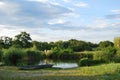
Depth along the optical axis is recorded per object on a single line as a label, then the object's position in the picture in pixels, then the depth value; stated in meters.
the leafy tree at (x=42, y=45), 33.33
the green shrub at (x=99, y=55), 15.58
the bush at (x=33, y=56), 19.59
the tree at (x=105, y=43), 32.51
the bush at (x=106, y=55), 15.28
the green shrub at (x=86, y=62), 13.50
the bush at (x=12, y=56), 15.88
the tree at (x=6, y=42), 30.80
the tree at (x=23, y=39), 29.87
